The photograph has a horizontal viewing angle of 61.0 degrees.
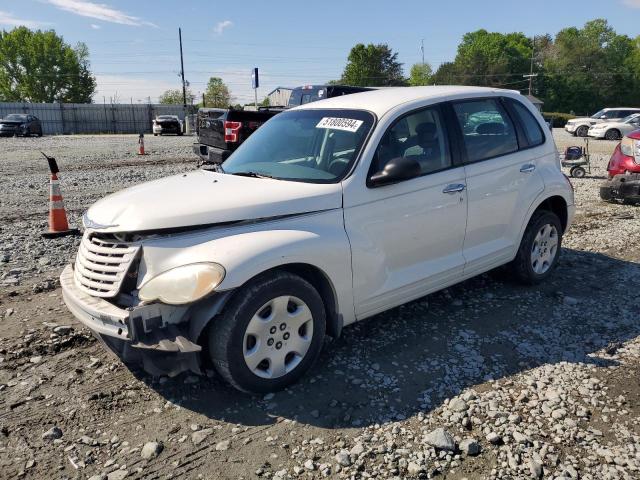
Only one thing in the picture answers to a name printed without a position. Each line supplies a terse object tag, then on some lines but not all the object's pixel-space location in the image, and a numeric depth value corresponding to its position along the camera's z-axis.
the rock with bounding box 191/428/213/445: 3.04
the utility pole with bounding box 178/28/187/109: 58.58
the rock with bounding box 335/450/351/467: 2.84
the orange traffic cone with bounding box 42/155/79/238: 7.27
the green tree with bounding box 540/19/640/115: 88.12
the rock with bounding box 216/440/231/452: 2.97
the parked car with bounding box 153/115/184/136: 36.81
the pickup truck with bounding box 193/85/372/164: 13.76
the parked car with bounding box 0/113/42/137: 32.47
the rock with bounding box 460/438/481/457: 2.93
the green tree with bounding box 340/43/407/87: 87.44
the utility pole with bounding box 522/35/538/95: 79.94
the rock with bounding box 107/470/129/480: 2.76
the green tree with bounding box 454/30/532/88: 91.25
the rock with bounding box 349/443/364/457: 2.91
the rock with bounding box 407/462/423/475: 2.78
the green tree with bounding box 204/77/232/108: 88.19
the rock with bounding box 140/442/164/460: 2.92
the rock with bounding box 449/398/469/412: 3.29
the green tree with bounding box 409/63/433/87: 104.69
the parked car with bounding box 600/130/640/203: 8.84
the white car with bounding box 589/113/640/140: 29.36
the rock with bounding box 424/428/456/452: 2.95
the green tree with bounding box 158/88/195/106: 94.82
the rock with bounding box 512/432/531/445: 3.00
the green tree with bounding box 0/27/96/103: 84.06
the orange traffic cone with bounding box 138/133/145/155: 19.84
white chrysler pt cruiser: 3.15
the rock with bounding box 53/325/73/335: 4.34
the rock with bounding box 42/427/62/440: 3.08
